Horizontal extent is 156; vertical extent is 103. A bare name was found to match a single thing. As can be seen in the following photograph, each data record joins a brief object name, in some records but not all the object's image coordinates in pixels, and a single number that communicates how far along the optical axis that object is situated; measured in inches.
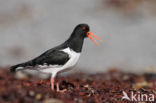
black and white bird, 601.0
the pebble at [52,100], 464.8
